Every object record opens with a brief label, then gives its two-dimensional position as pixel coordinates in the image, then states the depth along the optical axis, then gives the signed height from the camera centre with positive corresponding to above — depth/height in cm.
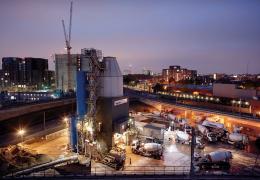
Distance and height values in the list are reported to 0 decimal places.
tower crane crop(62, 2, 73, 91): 10731 +814
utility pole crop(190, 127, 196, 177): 1482 -419
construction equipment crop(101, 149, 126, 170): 2606 -879
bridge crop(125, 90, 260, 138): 4134 -698
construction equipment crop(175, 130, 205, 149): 3443 -855
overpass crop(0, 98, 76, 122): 4007 -553
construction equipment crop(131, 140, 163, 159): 2919 -860
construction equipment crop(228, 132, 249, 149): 3472 -886
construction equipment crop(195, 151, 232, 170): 2702 -921
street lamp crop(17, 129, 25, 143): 3238 -713
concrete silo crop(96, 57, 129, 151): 3177 -327
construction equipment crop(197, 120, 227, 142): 3672 -831
